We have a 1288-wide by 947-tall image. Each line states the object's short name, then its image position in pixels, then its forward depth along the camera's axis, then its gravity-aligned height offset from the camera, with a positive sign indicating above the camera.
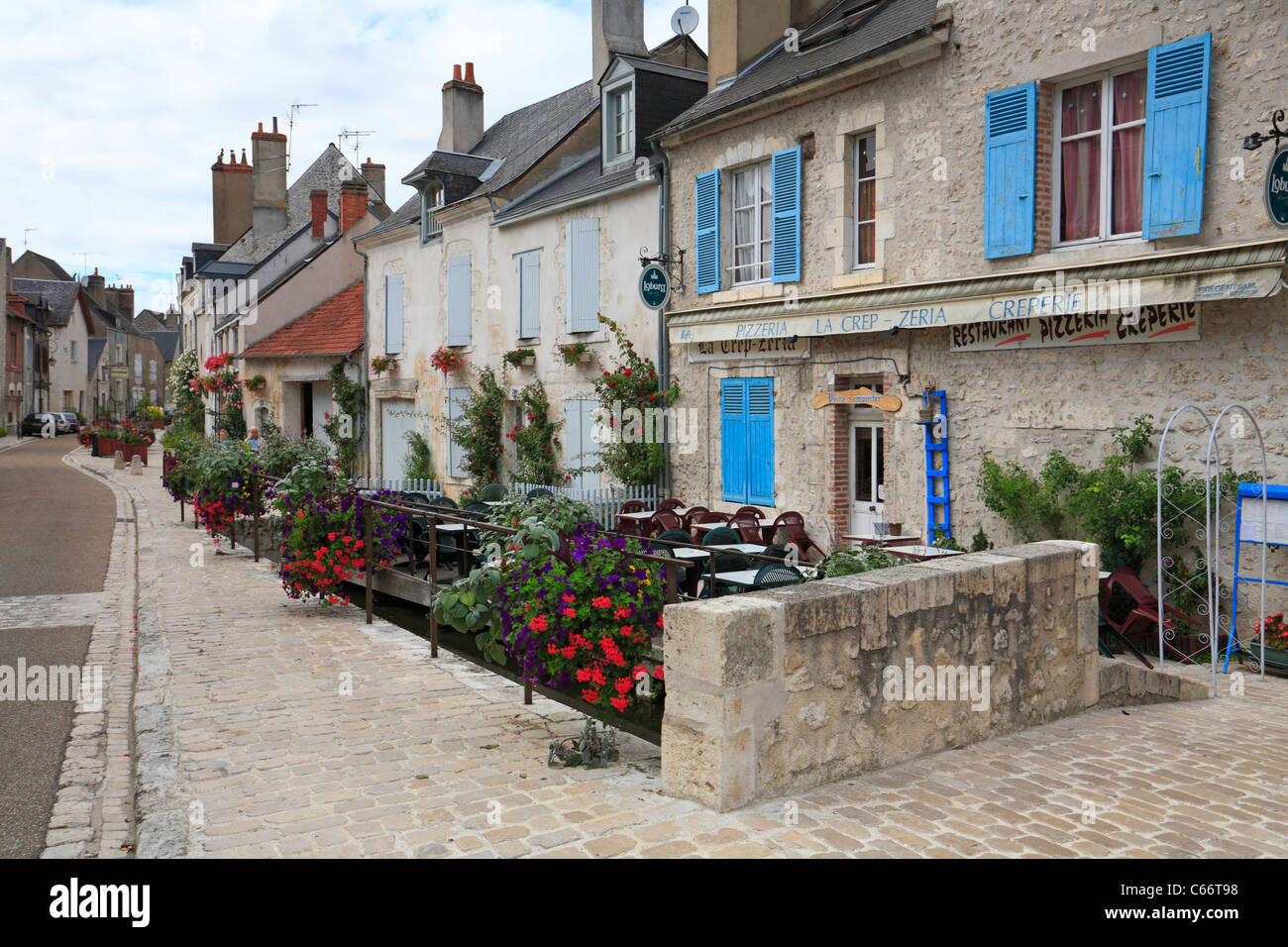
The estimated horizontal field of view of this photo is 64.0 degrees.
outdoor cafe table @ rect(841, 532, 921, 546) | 8.98 -1.00
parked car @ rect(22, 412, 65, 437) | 48.12 +0.14
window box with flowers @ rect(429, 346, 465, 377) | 18.56 +1.22
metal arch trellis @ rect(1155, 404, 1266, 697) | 7.45 -0.93
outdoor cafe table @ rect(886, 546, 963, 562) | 8.14 -1.03
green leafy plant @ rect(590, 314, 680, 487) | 13.59 +0.24
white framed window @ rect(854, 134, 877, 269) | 10.70 +2.37
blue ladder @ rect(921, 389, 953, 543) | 9.80 -0.49
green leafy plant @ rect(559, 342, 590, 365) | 14.98 +1.11
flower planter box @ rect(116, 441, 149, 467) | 33.38 -0.78
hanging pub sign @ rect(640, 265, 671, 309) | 13.18 +1.81
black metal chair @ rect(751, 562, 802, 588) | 7.16 -1.04
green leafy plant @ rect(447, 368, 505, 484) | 17.25 -0.07
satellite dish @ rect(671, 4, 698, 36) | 15.75 +6.25
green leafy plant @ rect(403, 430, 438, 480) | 19.77 -0.61
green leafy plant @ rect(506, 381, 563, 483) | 15.83 -0.20
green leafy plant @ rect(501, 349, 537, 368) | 16.58 +1.16
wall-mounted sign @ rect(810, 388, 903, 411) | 10.34 +0.30
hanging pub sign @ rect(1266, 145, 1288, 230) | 6.76 +1.59
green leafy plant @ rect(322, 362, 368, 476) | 22.95 +0.17
